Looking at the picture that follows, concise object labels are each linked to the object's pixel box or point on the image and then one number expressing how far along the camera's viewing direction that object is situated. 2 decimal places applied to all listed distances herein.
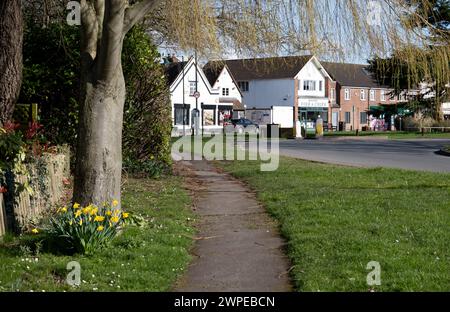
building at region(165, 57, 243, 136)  65.00
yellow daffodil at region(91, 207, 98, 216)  7.63
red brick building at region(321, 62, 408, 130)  82.35
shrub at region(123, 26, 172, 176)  15.31
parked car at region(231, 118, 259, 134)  55.90
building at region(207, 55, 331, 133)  72.88
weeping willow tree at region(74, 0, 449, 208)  8.65
